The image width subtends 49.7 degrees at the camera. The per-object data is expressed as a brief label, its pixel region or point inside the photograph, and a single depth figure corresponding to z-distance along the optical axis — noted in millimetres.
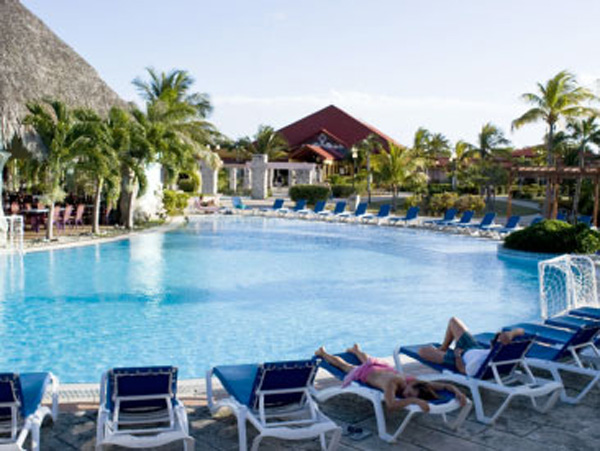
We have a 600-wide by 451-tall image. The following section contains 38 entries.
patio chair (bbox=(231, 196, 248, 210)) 29223
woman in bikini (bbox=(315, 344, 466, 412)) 4656
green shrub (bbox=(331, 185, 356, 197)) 37750
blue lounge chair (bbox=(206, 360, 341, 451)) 4277
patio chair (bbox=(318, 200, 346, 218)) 26188
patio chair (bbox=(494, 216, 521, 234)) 20031
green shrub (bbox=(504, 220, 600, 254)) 15555
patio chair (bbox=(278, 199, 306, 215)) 27230
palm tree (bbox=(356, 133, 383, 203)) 35019
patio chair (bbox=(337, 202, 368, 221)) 25047
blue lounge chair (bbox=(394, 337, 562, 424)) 4973
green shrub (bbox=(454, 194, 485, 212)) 28234
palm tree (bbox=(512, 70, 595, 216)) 30594
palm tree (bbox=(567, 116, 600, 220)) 31359
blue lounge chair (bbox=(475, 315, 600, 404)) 5617
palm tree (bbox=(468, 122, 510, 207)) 43969
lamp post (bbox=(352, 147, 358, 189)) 36125
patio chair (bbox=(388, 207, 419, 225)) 23531
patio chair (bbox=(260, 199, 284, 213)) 27578
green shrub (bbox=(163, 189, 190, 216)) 24578
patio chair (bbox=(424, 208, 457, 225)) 22172
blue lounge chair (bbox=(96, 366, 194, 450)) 4082
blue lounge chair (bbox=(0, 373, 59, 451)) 4020
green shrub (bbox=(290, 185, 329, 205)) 34656
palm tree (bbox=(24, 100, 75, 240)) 15781
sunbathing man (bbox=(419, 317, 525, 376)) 5297
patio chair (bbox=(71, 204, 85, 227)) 18312
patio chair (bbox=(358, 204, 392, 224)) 24750
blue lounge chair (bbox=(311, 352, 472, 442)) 4527
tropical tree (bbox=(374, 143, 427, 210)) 31125
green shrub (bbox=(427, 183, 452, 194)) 35812
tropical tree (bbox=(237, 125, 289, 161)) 44719
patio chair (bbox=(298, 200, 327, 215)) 26766
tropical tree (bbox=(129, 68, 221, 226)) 19266
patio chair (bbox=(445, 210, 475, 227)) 21594
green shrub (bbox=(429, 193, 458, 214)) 28453
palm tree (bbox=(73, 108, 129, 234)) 16373
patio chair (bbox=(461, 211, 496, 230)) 20634
